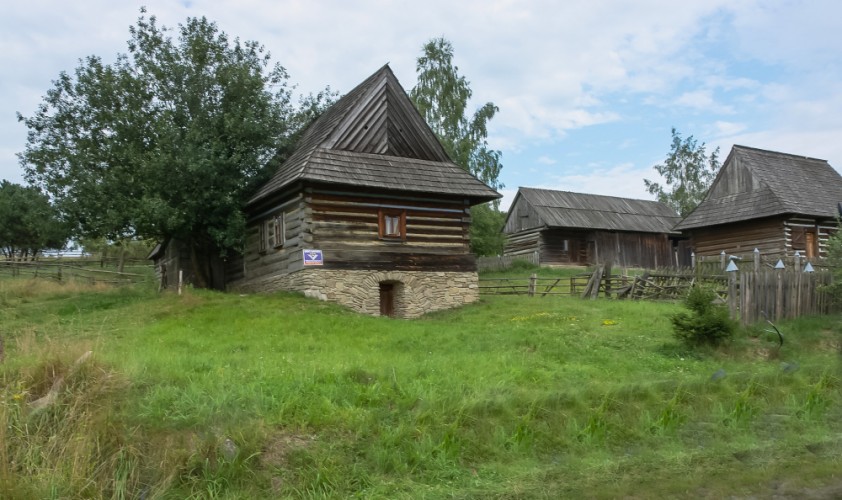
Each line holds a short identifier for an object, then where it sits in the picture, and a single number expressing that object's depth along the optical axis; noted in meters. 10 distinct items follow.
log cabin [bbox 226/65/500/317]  18.92
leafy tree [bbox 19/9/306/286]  20.73
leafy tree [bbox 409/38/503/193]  37.72
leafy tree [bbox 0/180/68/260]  45.56
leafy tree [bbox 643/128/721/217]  53.22
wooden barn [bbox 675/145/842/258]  27.88
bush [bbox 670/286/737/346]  12.01
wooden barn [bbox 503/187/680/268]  38.66
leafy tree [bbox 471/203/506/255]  36.28
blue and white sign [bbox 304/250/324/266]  18.42
